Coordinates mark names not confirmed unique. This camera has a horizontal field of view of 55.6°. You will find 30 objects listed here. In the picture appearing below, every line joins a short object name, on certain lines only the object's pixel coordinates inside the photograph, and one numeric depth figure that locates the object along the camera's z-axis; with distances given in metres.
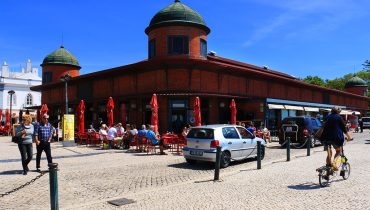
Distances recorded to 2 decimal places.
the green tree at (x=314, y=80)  75.06
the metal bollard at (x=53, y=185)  5.78
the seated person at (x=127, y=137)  18.51
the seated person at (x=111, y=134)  18.80
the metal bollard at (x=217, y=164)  9.24
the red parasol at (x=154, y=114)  18.60
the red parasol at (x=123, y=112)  25.89
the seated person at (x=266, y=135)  22.14
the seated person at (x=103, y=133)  19.22
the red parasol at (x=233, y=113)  22.34
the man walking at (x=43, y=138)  10.67
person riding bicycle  8.40
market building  24.72
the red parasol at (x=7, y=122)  35.50
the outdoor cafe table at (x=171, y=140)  16.48
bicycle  8.15
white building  63.25
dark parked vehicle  18.56
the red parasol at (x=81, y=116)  22.18
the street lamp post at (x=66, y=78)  23.20
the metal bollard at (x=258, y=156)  11.13
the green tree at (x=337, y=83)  78.44
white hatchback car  11.88
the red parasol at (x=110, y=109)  21.39
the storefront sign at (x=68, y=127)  20.52
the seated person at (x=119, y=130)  20.33
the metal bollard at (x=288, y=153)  12.99
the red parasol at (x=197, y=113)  19.56
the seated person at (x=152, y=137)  16.92
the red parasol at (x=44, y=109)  25.17
